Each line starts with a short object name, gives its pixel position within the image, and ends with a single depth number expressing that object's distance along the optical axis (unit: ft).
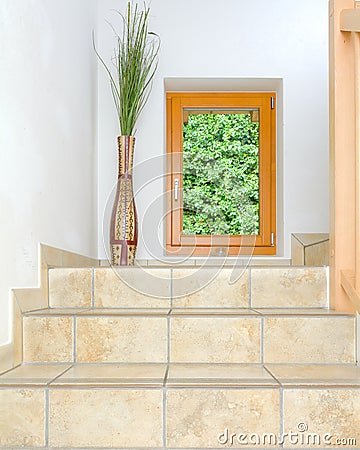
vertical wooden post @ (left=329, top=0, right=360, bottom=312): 6.41
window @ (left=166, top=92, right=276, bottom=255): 12.01
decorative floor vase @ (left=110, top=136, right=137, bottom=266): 9.77
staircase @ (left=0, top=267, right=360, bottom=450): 4.84
